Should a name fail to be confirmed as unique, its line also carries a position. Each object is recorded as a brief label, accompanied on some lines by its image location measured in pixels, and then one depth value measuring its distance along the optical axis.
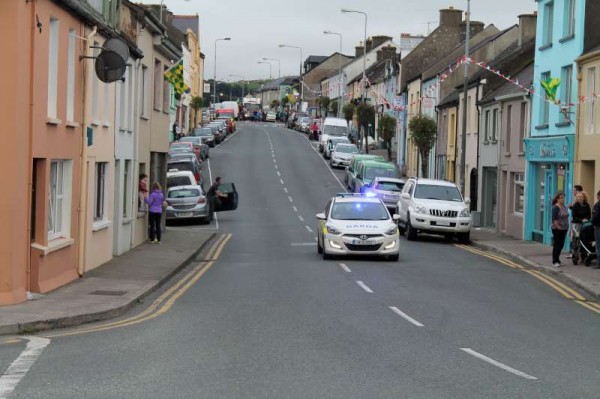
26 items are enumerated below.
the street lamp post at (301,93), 150.94
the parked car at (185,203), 38.81
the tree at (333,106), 115.12
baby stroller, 24.16
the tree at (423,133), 52.06
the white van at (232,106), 126.93
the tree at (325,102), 119.38
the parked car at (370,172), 49.03
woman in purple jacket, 28.31
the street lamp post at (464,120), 37.00
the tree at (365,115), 78.00
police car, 24.70
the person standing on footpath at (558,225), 24.22
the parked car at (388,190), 41.78
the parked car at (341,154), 69.38
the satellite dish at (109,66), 19.19
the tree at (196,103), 98.28
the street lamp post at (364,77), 66.79
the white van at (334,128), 83.50
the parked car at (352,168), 52.84
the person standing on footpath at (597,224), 22.88
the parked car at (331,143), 74.88
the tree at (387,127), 68.38
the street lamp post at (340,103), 102.01
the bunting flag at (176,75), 31.36
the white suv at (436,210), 32.72
